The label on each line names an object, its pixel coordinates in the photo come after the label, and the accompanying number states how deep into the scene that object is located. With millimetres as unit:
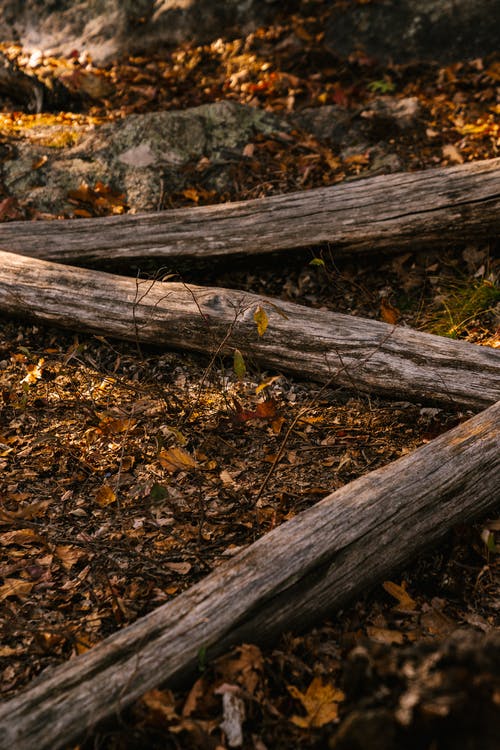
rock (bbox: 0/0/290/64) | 6262
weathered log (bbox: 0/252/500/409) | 3164
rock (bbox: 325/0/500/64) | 5473
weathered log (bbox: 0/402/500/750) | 1778
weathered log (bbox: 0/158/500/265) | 3850
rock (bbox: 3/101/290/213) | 4785
